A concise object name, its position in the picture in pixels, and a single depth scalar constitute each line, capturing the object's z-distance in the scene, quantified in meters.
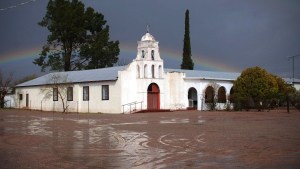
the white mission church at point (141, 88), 35.45
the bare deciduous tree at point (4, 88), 50.46
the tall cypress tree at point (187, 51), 48.69
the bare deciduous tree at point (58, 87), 39.77
